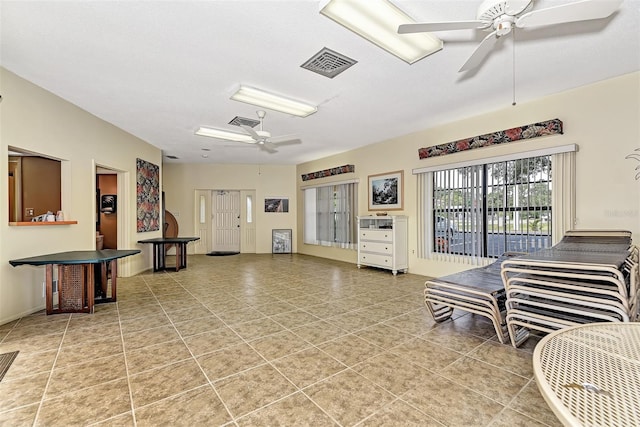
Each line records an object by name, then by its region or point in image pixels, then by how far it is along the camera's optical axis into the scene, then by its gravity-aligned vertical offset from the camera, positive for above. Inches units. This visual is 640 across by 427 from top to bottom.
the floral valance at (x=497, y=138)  151.5 +43.5
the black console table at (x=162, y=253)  239.7 -31.5
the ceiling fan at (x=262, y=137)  177.6 +50.2
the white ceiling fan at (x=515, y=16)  75.4 +52.7
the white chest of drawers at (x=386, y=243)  222.2 -23.9
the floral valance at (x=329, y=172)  278.1 +42.9
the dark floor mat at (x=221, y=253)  347.1 -46.5
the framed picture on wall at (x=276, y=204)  360.5 +12.5
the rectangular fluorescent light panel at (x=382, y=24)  87.5 +61.8
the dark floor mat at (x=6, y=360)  88.4 -46.2
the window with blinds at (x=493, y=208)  159.2 +2.3
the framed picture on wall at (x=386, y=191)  235.3 +18.2
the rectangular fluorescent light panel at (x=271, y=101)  145.3 +59.9
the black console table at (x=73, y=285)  136.4 -32.9
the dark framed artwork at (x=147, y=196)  230.4 +16.6
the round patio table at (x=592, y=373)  25.6 -18.0
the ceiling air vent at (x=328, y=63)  114.0 +62.1
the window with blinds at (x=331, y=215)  282.8 -1.6
